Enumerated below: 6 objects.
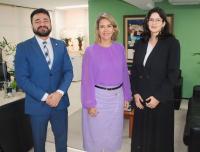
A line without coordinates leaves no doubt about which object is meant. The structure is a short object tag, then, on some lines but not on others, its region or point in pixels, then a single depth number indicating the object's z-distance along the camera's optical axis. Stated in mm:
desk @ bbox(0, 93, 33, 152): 2441
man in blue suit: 2051
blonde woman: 1978
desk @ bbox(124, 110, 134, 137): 3196
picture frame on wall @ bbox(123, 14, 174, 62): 5348
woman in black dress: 1865
